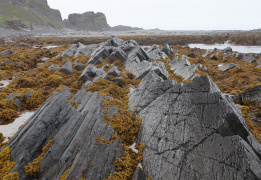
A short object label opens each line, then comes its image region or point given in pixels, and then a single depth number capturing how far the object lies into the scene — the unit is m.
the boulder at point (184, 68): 22.35
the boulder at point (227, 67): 30.12
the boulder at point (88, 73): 22.12
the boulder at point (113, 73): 22.14
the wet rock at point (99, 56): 30.90
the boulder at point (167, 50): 40.98
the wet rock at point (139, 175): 8.42
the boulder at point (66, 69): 24.75
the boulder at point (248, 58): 37.23
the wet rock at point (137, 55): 28.72
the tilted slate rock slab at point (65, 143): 8.10
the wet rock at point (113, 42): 39.08
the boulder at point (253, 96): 15.42
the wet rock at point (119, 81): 20.08
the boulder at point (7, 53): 35.24
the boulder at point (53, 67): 26.60
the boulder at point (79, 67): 27.58
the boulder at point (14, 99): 15.64
